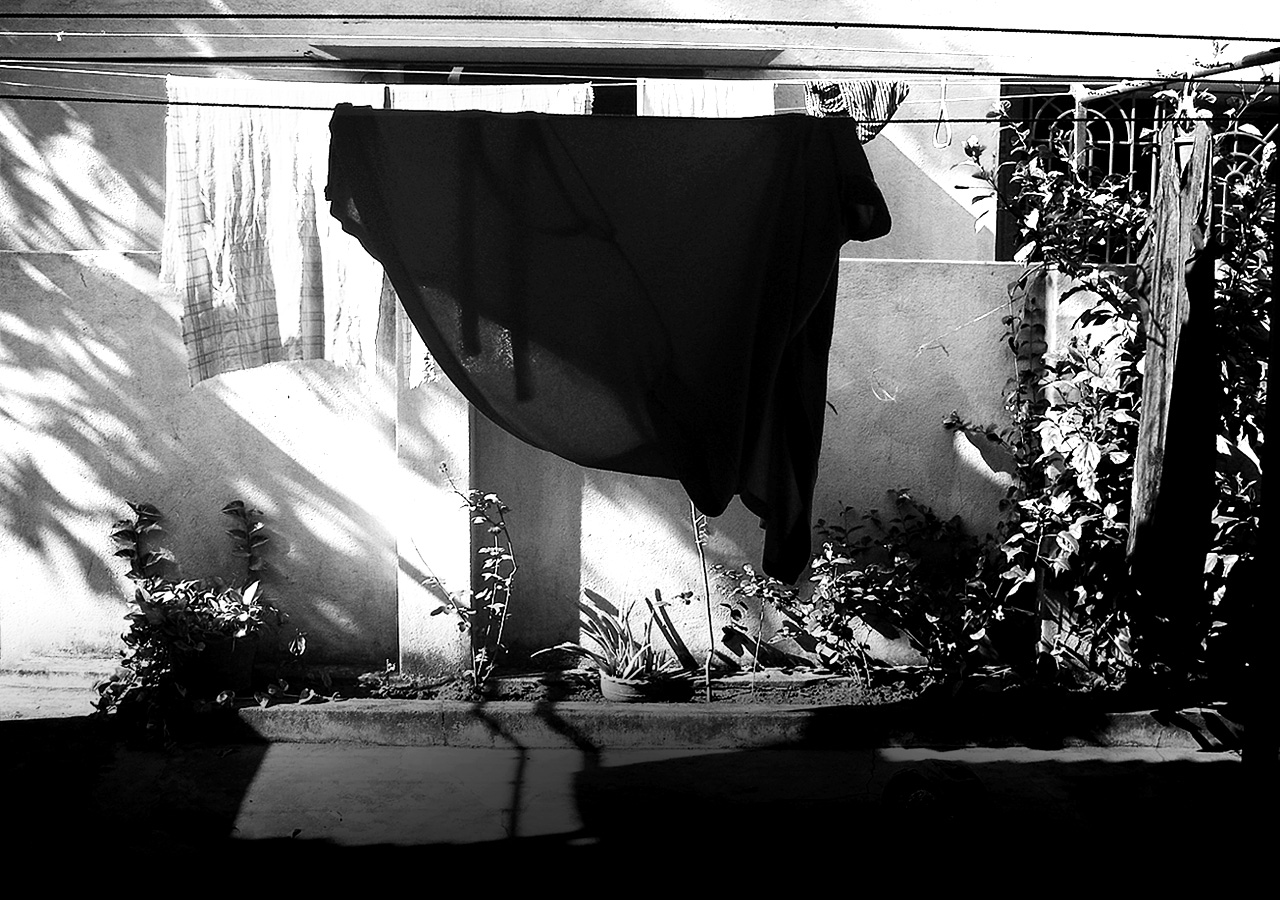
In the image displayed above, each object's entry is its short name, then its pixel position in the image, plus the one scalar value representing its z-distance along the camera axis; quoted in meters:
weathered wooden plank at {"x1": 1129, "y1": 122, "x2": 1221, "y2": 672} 4.33
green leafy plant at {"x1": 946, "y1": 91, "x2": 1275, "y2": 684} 5.42
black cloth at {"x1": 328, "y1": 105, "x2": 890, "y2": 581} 3.87
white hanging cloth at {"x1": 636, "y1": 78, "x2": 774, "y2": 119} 4.86
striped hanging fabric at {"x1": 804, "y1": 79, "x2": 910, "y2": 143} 4.34
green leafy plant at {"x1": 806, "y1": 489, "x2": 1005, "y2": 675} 5.84
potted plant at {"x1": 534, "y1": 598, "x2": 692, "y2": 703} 5.81
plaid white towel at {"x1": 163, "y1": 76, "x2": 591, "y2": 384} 4.77
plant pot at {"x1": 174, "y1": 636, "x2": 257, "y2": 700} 5.66
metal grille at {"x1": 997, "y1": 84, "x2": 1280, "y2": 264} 5.80
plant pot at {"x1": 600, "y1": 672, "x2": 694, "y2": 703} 5.79
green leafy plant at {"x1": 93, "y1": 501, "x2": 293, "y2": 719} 5.59
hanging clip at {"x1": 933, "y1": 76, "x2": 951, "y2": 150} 6.00
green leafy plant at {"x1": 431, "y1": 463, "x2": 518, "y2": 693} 5.90
